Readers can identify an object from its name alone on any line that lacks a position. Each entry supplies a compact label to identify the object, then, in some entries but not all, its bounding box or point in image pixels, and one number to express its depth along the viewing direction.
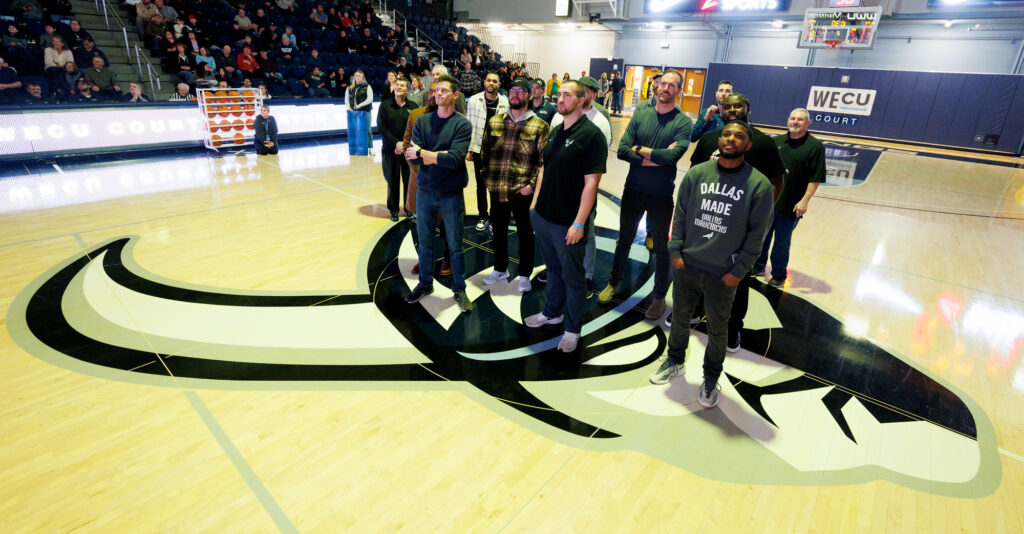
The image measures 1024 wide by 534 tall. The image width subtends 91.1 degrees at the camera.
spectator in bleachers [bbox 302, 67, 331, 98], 12.50
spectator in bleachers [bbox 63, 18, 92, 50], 9.77
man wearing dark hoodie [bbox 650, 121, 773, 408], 2.54
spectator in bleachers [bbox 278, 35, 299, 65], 13.23
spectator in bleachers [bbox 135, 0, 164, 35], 11.51
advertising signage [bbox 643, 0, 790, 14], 17.80
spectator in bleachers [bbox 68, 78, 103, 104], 8.91
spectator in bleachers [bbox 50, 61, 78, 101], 9.20
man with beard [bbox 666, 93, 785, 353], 3.30
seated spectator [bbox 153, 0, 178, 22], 11.85
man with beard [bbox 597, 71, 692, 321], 3.55
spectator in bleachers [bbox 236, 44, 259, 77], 11.91
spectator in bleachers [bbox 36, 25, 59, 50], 9.35
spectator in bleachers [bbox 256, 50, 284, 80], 12.33
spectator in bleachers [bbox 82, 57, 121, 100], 9.34
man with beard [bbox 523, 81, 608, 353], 3.05
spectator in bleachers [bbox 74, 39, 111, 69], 9.65
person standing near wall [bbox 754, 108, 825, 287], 4.27
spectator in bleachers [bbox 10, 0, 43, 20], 9.80
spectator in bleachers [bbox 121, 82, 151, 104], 9.27
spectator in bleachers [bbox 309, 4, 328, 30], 15.52
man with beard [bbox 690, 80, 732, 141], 4.42
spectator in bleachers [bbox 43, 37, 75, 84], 9.15
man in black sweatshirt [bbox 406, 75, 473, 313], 3.55
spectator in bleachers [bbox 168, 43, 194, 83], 10.96
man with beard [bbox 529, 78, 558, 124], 5.27
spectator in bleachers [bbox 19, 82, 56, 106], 8.59
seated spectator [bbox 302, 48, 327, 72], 13.45
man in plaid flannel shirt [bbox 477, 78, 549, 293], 3.78
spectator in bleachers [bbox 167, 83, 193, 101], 9.80
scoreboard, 16.14
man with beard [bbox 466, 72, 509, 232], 4.86
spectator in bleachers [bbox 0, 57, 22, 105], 8.42
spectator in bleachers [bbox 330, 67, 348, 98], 13.11
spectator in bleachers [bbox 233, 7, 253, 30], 13.09
